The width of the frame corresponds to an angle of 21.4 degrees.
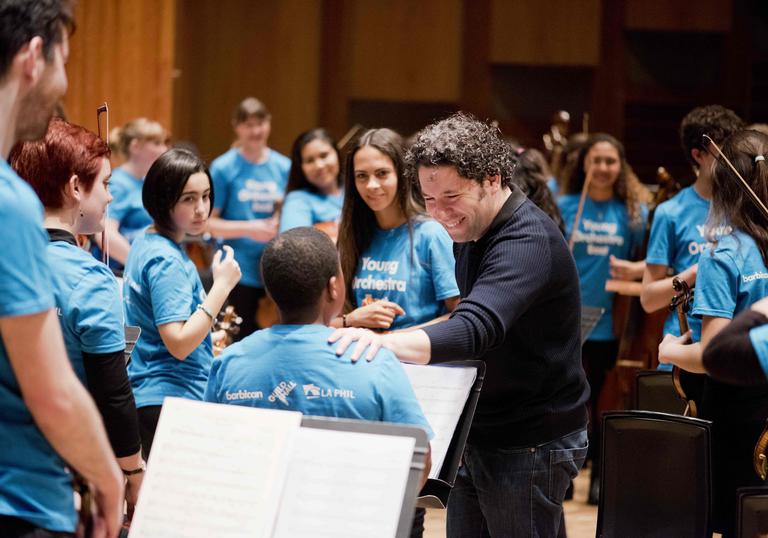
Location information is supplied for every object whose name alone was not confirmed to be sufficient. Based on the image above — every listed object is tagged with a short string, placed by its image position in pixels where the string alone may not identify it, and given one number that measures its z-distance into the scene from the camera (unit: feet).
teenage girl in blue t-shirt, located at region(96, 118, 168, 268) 33.64
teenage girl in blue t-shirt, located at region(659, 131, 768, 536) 17.44
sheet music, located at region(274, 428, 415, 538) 11.25
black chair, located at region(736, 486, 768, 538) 16.84
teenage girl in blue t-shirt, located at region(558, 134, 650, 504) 33.09
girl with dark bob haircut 18.14
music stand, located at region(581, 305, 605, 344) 28.19
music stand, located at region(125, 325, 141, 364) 17.39
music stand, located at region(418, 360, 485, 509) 14.18
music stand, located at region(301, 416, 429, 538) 11.36
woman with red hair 13.54
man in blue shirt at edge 9.10
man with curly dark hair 15.15
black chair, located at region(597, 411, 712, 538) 18.86
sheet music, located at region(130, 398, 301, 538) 11.43
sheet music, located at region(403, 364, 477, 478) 14.24
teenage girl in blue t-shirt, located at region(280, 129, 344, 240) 33.49
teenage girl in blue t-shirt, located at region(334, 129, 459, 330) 20.61
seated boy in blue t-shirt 12.60
